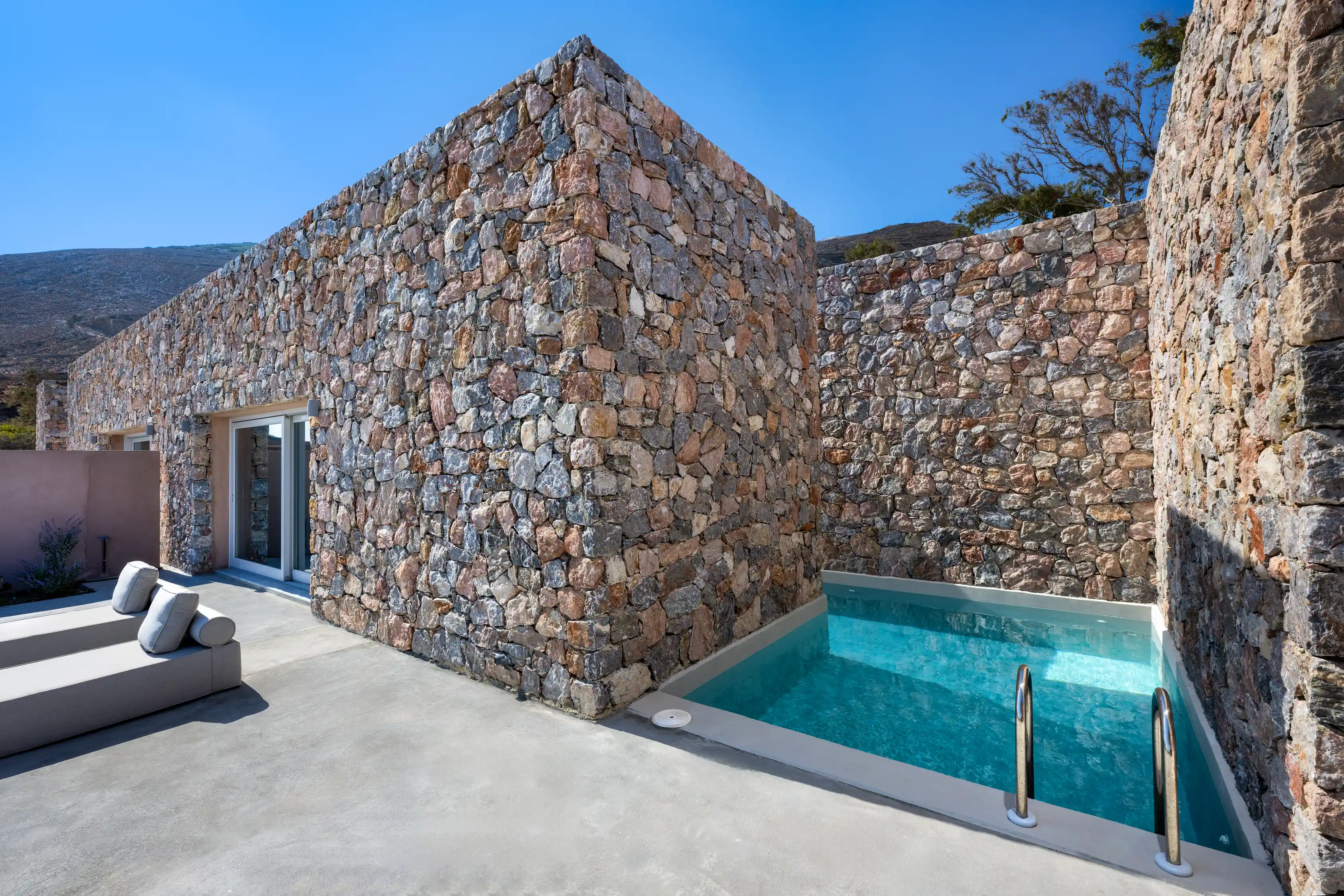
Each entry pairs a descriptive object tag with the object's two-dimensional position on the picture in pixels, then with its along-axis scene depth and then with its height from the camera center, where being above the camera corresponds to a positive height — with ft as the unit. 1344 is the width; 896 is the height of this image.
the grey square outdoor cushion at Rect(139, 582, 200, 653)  11.84 -3.18
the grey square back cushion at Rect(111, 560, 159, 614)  14.79 -3.21
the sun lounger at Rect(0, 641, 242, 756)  10.00 -4.11
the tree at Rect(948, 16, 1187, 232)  43.16 +23.45
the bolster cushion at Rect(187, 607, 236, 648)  12.11 -3.45
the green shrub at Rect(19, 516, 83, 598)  23.13 -4.32
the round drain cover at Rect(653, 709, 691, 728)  10.64 -4.73
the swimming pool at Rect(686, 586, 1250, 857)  9.87 -5.46
